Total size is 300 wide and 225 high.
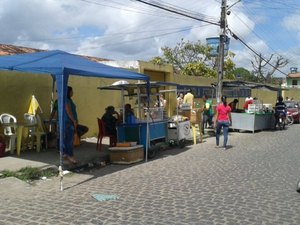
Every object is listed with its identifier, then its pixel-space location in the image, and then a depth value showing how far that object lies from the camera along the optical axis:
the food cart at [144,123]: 7.88
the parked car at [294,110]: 18.59
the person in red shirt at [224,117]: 9.30
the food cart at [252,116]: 13.52
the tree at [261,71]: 44.67
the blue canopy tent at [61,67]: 5.70
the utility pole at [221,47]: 13.42
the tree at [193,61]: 29.10
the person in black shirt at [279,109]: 14.67
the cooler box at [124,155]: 7.21
